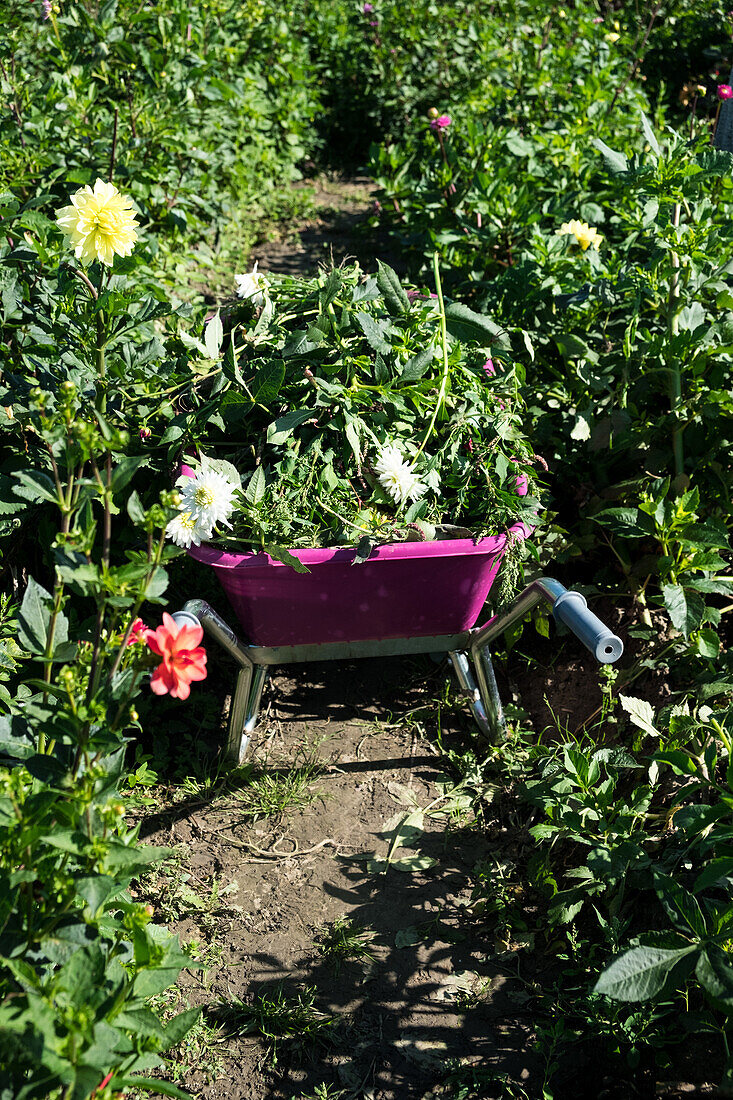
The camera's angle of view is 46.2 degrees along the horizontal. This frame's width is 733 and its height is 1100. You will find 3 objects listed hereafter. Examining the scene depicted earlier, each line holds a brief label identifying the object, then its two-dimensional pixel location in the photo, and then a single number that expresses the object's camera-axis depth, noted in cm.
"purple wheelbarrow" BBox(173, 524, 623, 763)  169
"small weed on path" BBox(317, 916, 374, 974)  179
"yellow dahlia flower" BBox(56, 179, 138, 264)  149
